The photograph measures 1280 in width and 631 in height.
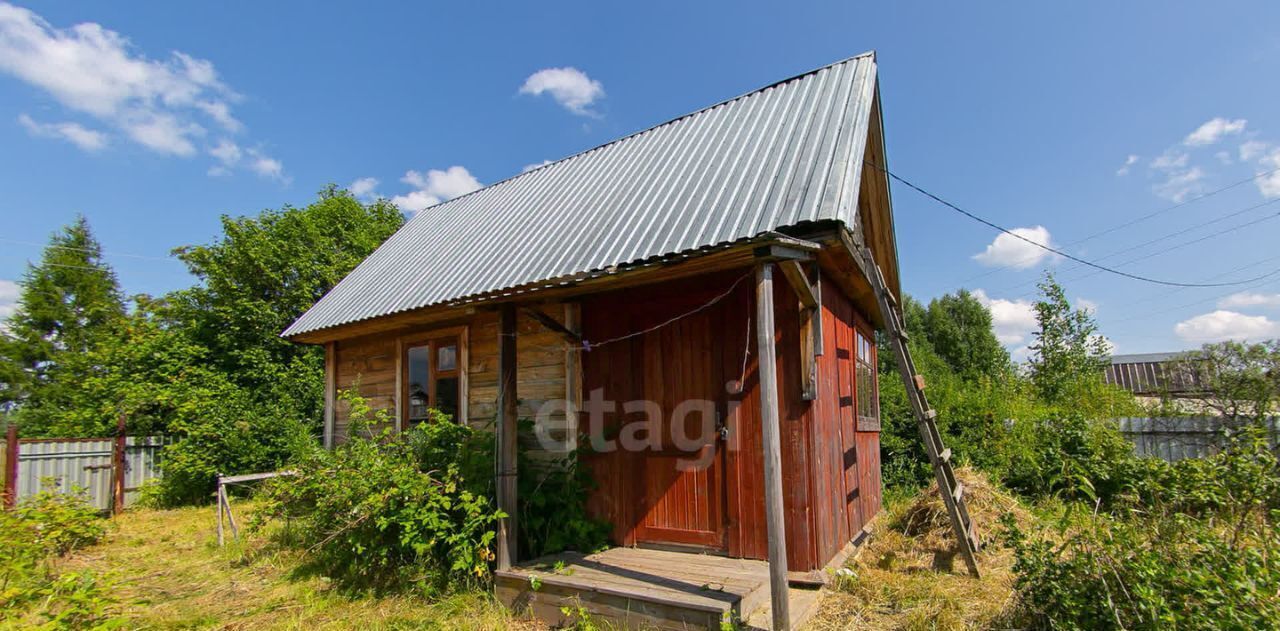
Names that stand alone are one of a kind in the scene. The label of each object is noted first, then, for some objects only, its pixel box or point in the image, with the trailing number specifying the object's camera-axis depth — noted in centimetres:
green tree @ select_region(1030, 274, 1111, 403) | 1580
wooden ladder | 502
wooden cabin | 441
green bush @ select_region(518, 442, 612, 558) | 548
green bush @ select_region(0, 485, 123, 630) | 378
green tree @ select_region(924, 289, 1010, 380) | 2620
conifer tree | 2531
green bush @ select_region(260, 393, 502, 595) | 503
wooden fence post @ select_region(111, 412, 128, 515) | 1049
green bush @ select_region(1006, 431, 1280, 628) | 262
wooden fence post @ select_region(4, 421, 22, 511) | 880
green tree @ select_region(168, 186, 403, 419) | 1369
